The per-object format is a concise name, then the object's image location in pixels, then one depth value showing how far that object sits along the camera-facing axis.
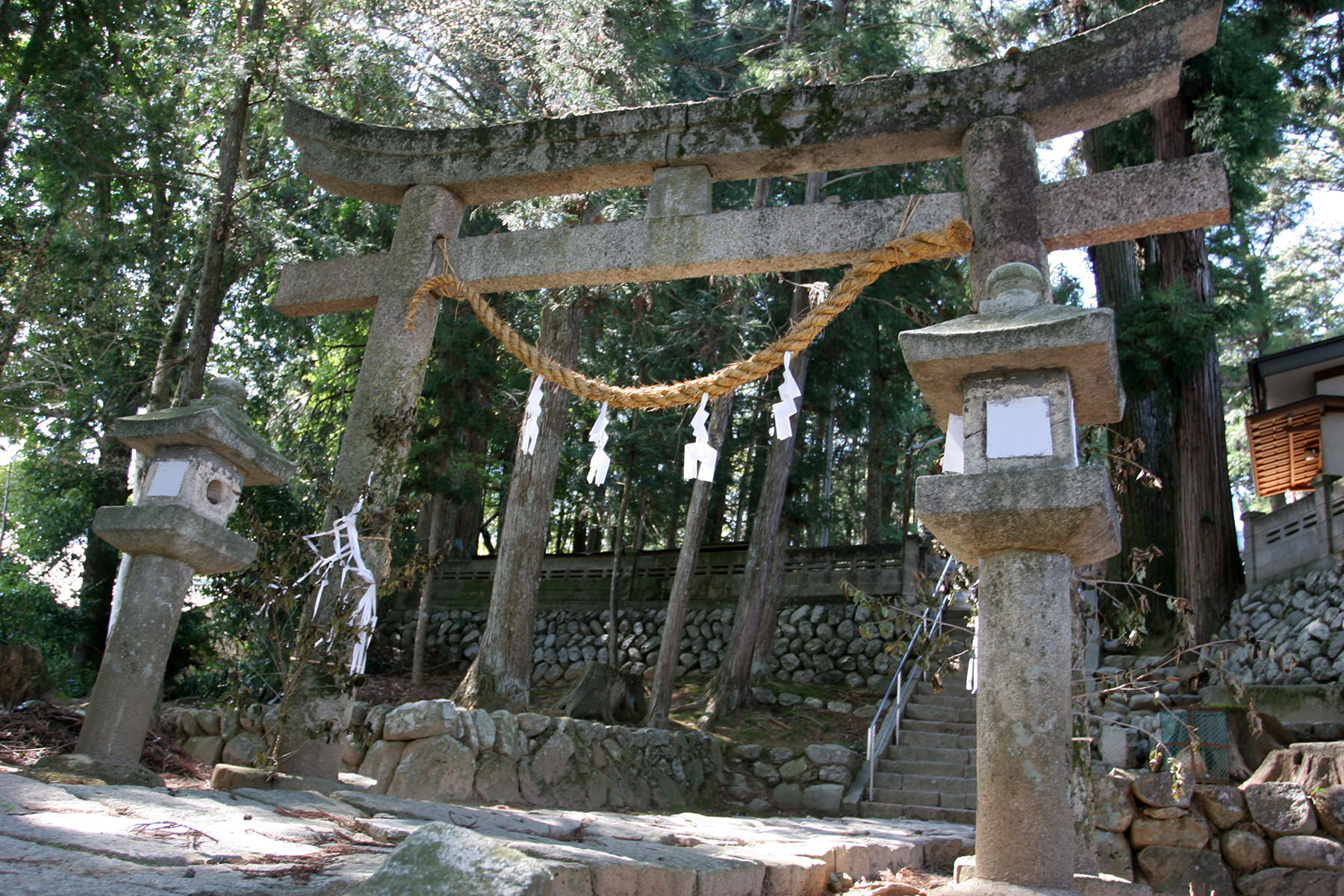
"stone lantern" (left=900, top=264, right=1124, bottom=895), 3.33
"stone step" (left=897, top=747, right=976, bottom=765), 10.42
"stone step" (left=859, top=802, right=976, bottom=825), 9.18
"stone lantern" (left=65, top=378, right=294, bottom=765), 4.99
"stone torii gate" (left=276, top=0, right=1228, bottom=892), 4.86
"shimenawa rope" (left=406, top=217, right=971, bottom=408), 4.92
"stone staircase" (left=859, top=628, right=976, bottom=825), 9.57
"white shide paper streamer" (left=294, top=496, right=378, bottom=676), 5.26
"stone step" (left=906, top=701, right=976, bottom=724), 11.79
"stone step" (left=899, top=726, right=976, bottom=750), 10.90
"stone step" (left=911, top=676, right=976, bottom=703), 12.52
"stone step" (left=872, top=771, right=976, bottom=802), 9.81
